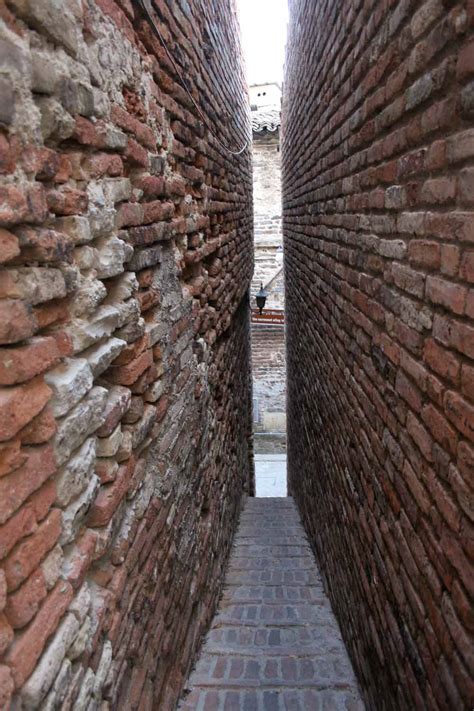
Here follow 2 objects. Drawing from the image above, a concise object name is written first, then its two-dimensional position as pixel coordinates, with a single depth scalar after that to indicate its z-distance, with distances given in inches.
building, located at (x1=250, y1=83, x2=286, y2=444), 526.3
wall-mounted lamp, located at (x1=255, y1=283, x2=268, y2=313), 405.3
